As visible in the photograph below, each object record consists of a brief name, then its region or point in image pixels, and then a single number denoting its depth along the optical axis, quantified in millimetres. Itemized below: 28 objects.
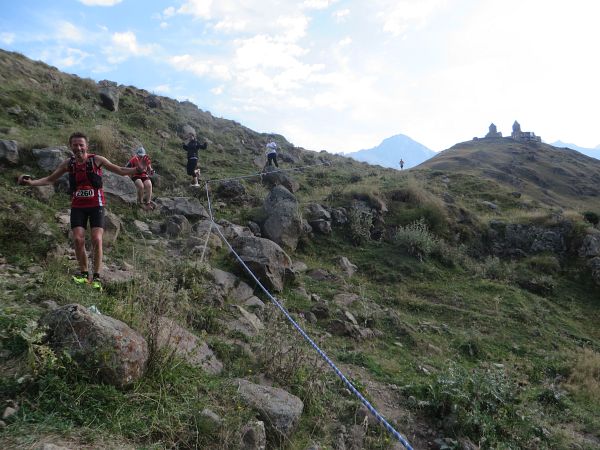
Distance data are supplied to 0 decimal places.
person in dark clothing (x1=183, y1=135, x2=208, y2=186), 12094
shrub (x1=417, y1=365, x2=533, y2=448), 4301
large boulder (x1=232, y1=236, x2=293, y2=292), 7539
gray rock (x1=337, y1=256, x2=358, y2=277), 10202
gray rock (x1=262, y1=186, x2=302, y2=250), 10375
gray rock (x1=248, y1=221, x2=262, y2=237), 10305
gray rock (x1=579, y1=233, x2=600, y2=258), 12905
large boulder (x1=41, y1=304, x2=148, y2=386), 2730
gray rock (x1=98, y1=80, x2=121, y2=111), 17109
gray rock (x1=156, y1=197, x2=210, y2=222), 9680
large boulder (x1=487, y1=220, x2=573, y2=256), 13594
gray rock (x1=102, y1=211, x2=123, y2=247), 6711
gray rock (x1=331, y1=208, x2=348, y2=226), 12500
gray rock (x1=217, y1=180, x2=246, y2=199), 12172
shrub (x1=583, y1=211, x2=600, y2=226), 15414
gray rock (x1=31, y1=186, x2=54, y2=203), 7410
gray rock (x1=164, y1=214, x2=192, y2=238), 8617
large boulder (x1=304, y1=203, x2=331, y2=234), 11828
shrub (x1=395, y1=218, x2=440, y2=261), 11688
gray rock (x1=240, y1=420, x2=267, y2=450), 2834
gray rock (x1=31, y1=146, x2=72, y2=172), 8703
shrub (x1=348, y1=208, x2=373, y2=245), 12078
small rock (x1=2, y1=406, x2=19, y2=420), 2340
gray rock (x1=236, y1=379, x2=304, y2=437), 3209
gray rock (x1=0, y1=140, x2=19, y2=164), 8227
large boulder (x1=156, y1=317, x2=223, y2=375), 3322
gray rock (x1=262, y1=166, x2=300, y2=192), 14594
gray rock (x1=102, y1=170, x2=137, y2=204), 8844
